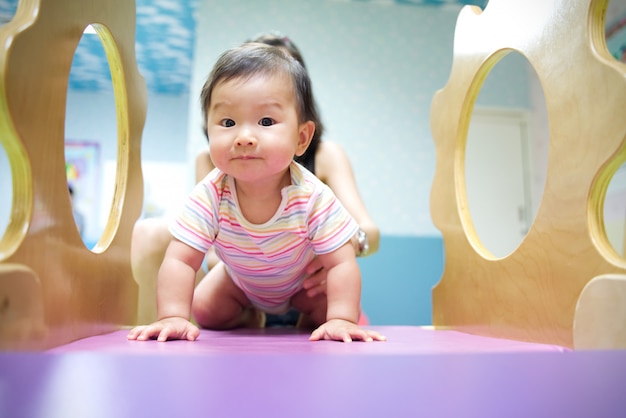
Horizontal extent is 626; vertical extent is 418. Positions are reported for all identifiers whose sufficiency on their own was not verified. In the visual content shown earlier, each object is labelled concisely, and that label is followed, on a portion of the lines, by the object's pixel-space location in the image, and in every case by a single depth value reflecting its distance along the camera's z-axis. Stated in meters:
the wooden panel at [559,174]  0.55
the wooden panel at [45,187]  0.44
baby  0.71
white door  3.25
